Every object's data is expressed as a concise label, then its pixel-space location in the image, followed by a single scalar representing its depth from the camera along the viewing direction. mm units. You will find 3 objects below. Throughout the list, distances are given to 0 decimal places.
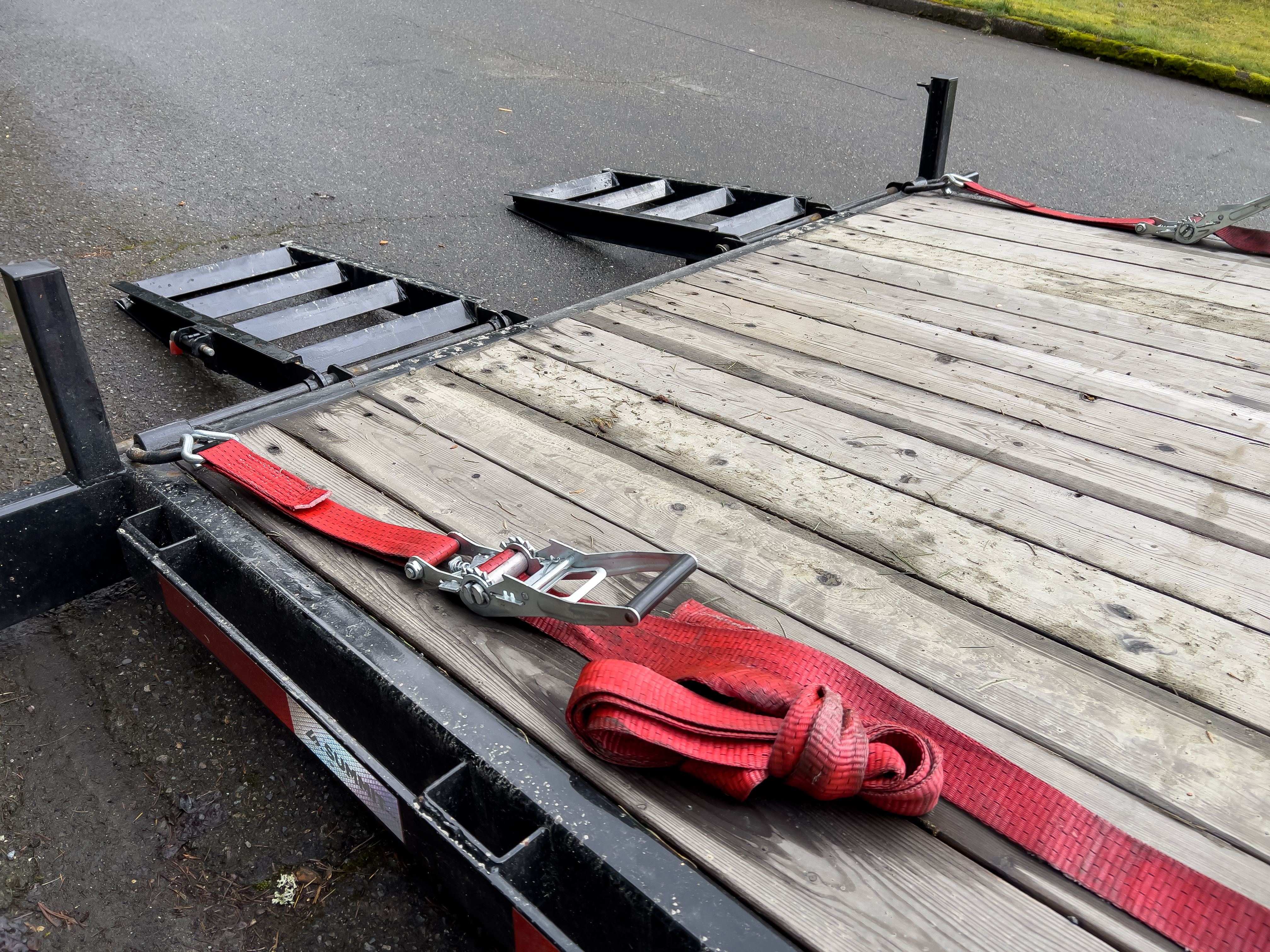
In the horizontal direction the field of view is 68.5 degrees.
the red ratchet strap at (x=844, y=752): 1184
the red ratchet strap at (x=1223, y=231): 3449
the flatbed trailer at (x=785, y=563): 1246
